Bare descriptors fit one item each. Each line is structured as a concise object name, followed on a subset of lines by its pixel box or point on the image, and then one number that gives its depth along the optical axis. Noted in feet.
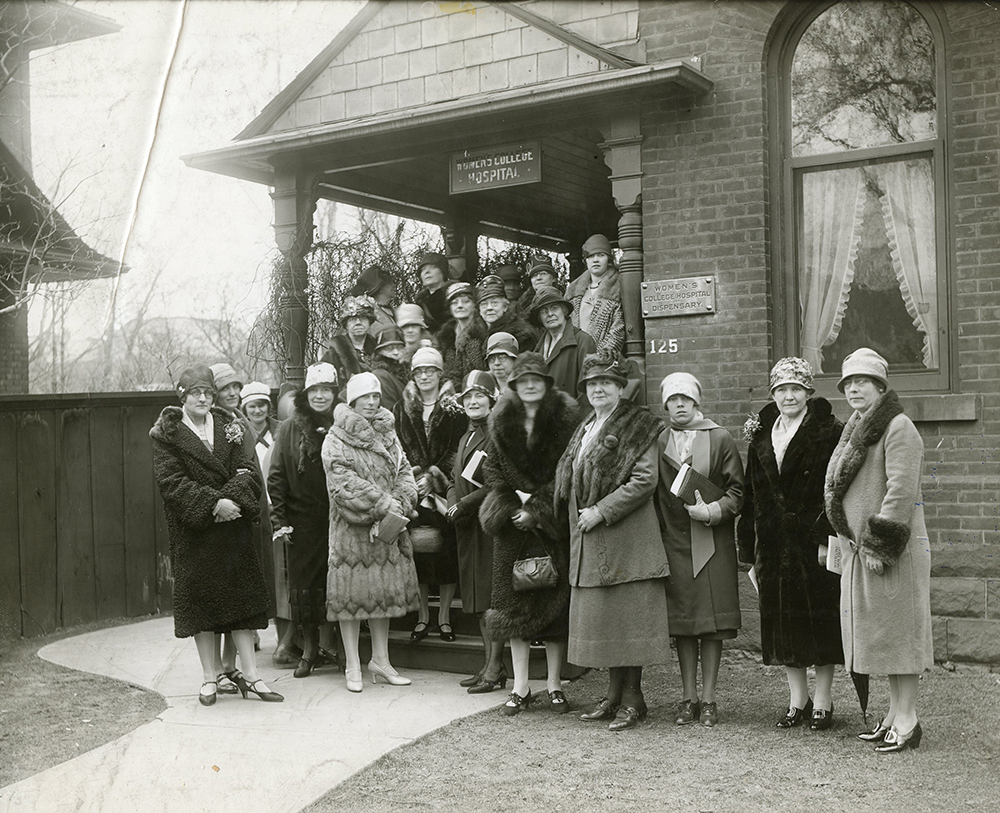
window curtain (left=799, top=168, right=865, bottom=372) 24.62
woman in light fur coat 22.13
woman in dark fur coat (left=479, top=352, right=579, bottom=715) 20.22
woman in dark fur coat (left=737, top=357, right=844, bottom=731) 18.10
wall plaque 25.21
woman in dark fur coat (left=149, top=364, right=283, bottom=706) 20.51
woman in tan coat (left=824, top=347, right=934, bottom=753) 16.65
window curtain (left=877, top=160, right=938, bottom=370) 23.57
